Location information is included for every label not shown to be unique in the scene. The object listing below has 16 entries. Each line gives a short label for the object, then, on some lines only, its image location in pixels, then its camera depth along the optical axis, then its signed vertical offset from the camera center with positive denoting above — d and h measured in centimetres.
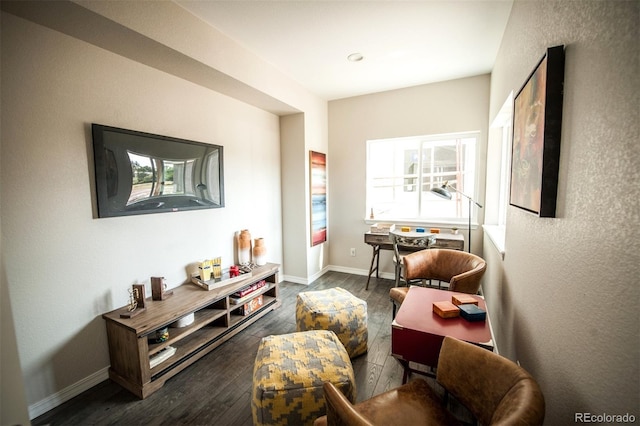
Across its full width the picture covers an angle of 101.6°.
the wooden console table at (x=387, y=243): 313 -68
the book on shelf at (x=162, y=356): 187 -120
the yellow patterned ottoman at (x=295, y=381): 135 -101
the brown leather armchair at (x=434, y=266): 236 -74
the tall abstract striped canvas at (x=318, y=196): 382 -7
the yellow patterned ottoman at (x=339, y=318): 208 -103
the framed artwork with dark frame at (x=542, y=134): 105 +24
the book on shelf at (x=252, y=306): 266 -118
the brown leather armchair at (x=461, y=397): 81 -76
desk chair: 310 -64
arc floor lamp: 289 -4
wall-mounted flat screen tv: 188 +18
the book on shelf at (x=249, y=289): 263 -102
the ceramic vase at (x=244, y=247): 307 -64
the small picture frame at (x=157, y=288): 213 -76
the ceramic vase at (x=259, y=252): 315 -72
